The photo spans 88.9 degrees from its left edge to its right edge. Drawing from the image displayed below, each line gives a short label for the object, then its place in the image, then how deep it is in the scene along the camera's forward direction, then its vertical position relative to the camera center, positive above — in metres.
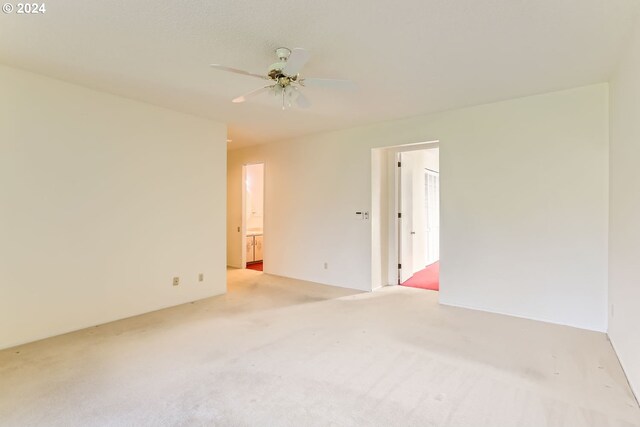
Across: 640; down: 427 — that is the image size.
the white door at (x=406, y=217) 5.35 -0.10
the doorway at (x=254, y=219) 7.21 -0.19
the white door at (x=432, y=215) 6.84 -0.09
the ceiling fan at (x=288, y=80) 2.31 +1.04
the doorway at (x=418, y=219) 5.35 -0.15
